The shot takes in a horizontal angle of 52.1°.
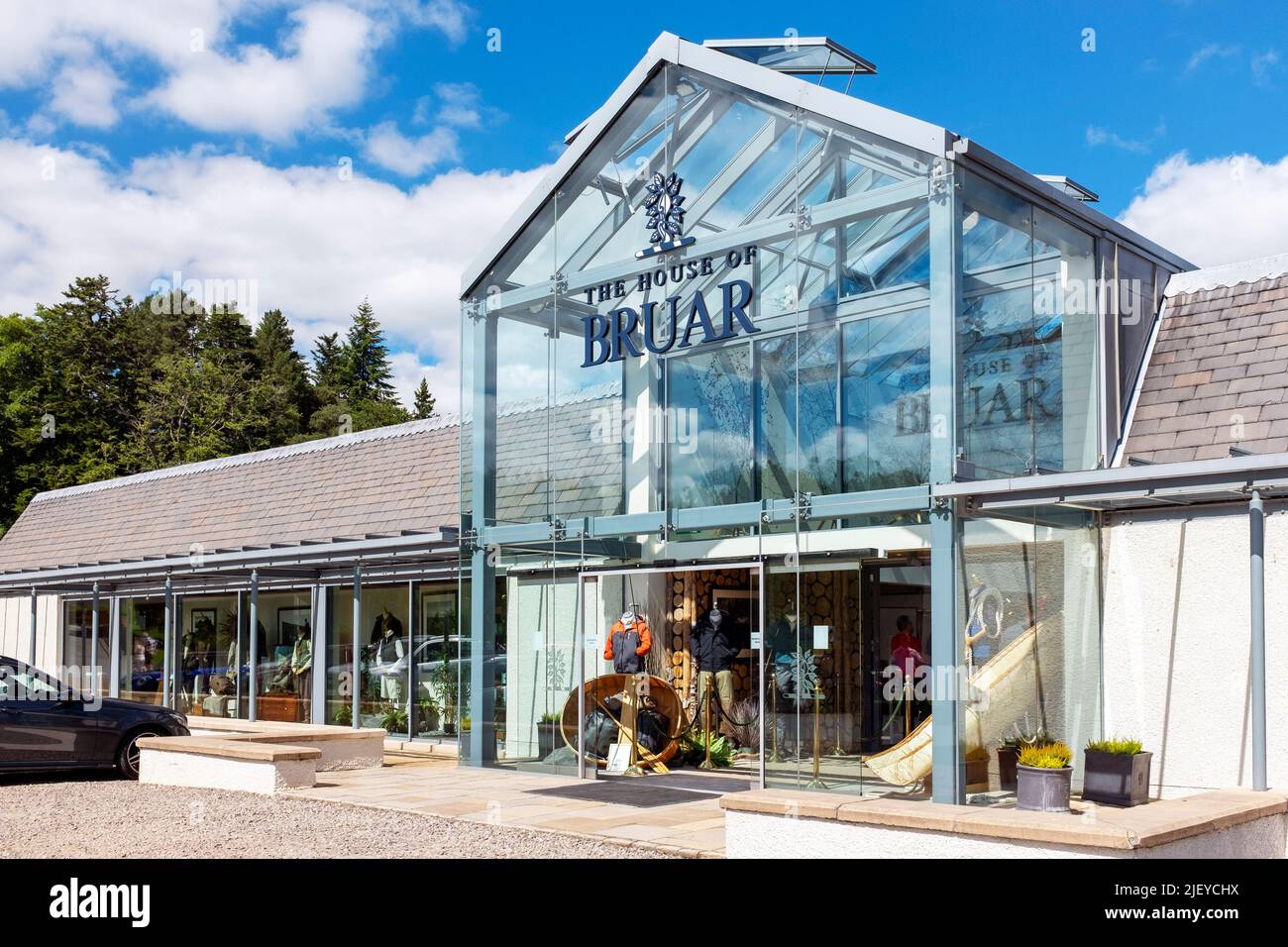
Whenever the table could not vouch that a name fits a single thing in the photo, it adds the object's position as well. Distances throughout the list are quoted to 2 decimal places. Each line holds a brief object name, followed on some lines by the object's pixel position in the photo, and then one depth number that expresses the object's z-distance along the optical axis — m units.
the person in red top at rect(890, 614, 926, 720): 11.46
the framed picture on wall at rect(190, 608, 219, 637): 21.97
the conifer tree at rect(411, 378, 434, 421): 64.45
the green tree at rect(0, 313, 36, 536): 47.81
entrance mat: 12.47
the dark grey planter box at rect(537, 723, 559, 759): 14.73
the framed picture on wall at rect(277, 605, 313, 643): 20.16
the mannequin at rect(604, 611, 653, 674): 14.67
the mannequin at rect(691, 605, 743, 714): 14.17
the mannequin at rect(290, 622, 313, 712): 19.88
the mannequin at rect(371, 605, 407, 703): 18.61
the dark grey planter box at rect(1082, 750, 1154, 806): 10.23
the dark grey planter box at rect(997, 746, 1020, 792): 11.13
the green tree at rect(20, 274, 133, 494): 48.47
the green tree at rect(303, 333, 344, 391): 64.50
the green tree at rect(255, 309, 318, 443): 51.38
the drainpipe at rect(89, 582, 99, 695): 24.62
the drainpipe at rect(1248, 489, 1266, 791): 9.88
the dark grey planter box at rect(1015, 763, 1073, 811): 9.06
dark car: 13.88
